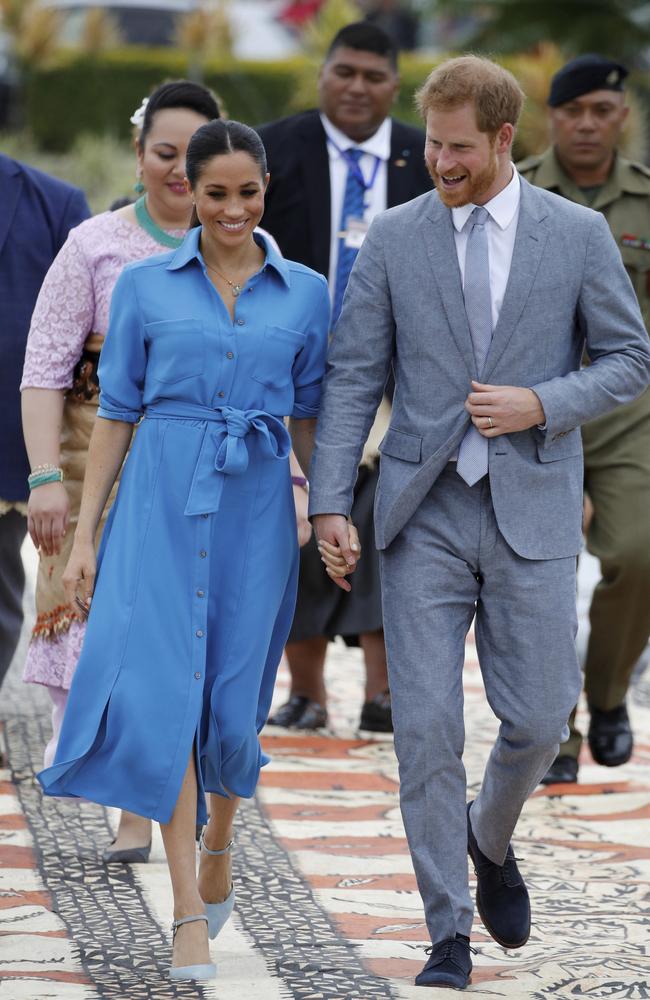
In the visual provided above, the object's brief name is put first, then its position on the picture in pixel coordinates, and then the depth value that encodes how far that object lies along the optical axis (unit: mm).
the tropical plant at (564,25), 40219
